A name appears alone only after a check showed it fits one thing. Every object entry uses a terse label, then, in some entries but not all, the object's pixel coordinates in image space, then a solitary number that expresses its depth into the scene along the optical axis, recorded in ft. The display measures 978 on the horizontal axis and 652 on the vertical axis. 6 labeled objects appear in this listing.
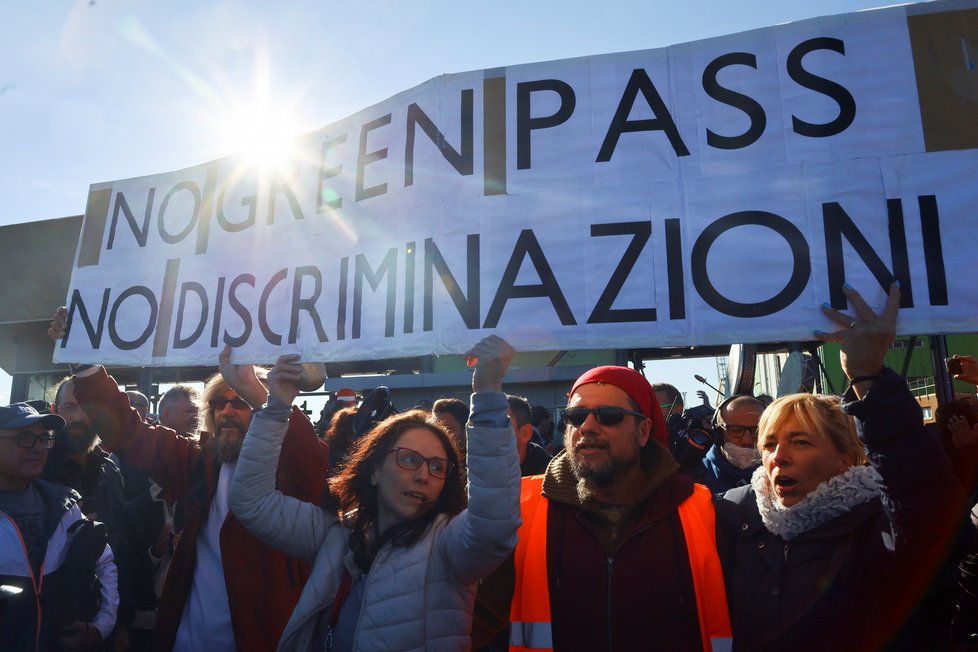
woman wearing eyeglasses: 6.37
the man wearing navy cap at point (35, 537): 8.96
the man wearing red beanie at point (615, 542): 6.68
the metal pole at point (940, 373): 19.60
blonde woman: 5.71
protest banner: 7.30
